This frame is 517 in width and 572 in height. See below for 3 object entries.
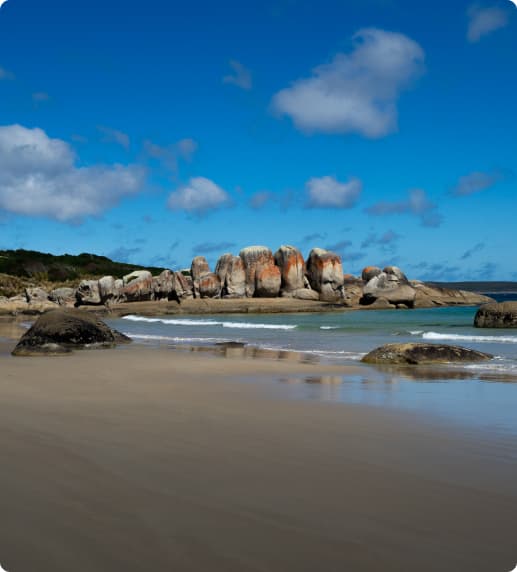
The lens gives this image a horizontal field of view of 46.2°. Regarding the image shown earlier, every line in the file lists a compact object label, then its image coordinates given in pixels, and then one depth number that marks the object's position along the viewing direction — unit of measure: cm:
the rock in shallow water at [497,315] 2555
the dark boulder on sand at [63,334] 1399
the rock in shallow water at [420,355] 1180
